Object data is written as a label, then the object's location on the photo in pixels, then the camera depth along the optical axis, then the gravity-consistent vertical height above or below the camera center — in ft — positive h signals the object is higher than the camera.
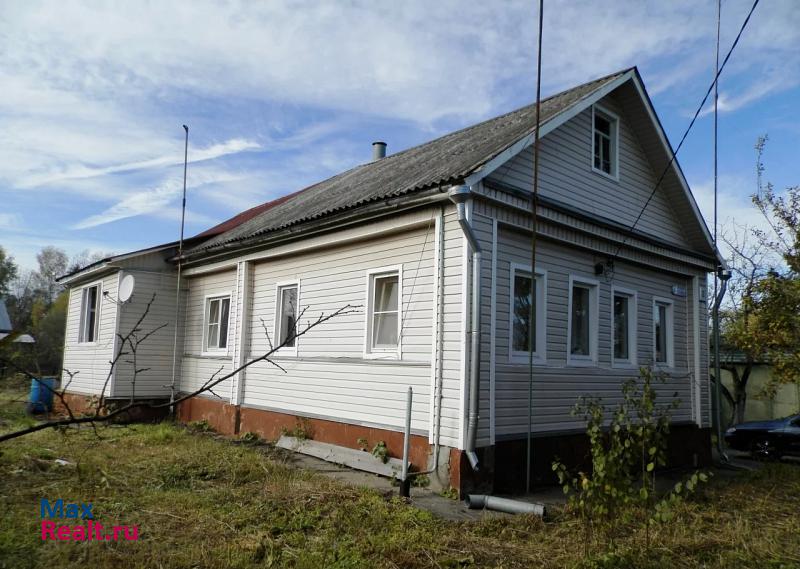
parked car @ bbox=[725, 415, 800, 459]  44.50 -5.97
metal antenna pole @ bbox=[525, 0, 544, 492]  22.09 -0.70
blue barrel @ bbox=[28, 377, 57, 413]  50.52 -5.60
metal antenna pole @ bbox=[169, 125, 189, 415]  46.26 +1.33
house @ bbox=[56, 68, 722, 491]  26.40 +2.78
